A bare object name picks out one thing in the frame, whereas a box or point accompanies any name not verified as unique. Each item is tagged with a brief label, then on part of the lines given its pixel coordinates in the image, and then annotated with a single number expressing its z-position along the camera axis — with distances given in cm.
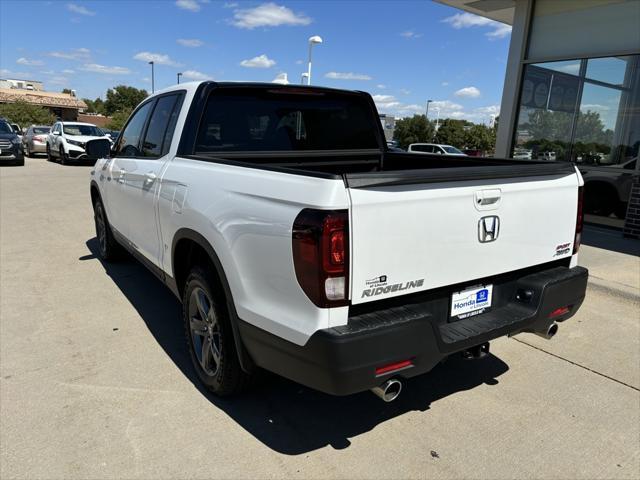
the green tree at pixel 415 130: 5384
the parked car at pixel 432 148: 2200
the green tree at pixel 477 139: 5319
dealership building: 876
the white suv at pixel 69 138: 1989
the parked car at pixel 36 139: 2342
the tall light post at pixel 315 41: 1812
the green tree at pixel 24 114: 5250
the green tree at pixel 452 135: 5312
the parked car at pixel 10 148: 1805
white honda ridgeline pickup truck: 213
